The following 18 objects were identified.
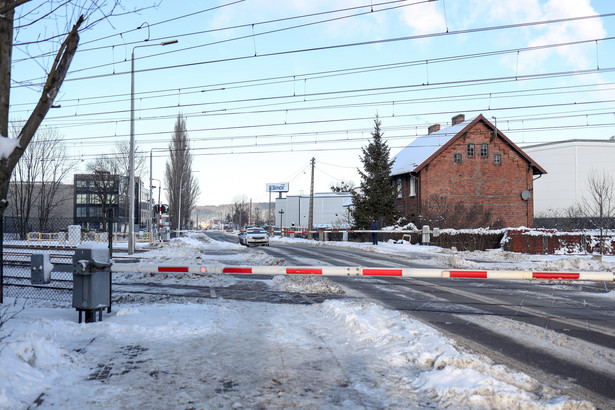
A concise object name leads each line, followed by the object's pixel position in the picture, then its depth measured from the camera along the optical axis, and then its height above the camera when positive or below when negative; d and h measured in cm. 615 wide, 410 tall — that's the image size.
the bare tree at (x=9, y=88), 390 +117
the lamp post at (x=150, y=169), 3794 +399
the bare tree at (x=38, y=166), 4522 +519
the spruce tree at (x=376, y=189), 3791 +233
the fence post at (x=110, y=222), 829 -9
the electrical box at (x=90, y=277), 660 -89
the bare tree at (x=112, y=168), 5300 +589
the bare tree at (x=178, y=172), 5819 +587
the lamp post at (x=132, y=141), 2212 +374
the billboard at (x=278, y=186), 11200 +769
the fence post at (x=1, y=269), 827 -94
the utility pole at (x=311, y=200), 4542 +173
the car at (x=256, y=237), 3716 -160
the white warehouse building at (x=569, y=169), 6762 +720
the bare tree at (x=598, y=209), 2791 +89
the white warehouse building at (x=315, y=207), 8569 +193
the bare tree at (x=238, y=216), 12346 +38
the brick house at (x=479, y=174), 3797 +361
